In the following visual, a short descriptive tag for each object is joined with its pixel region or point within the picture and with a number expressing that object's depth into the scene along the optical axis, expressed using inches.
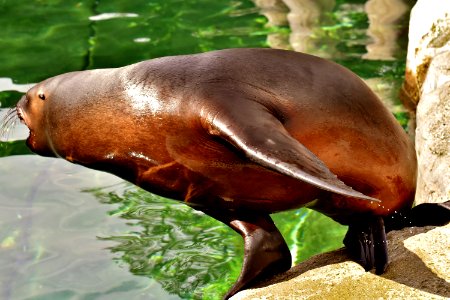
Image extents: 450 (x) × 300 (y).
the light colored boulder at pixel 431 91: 366.6
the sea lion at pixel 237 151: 287.9
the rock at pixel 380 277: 269.4
